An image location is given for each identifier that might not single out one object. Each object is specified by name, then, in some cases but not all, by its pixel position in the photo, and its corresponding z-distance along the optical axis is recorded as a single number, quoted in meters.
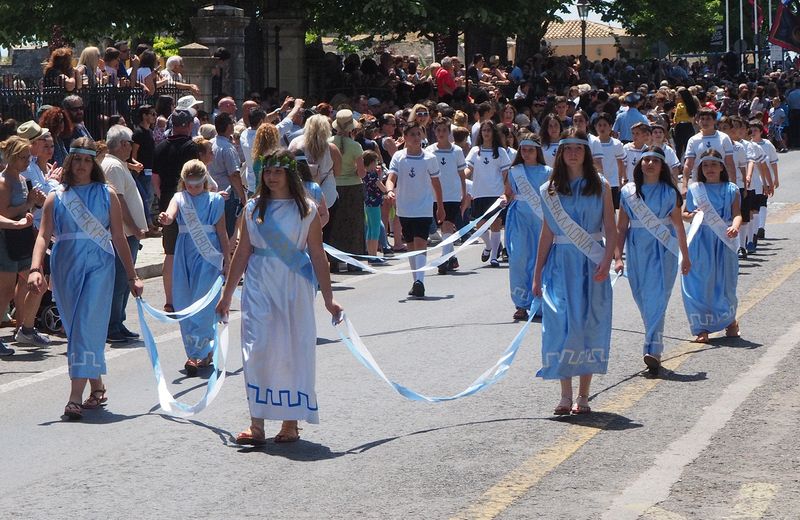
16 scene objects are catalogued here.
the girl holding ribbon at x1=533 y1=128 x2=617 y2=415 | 8.77
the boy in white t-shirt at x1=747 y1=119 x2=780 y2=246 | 18.25
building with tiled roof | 115.06
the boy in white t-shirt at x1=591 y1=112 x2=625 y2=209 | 17.44
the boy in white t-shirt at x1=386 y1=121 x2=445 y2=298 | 14.80
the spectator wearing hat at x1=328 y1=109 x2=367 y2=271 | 15.77
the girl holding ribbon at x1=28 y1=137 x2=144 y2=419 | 9.04
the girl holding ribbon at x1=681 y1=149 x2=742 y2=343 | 11.49
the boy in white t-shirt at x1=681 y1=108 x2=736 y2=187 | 15.91
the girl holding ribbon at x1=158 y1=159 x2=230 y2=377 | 10.58
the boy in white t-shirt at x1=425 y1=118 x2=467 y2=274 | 15.70
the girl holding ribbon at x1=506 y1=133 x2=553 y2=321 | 12.66
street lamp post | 39.16
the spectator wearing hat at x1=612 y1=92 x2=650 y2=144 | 23.86
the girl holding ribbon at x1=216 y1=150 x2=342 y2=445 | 8.09
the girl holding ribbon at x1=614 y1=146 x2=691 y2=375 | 10.36
